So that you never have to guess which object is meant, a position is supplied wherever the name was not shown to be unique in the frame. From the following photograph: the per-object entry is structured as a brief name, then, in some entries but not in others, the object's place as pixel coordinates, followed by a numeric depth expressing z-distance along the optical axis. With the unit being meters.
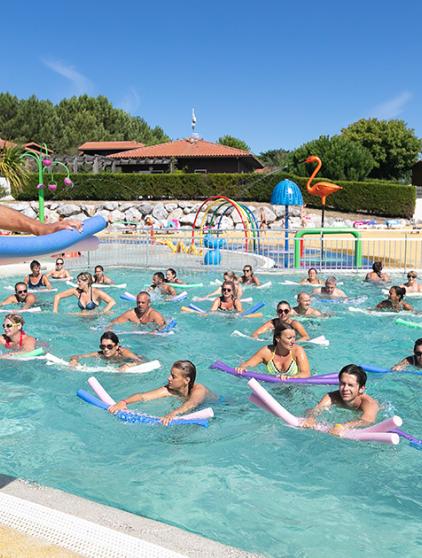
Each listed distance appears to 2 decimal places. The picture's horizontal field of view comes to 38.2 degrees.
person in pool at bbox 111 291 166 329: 9.89
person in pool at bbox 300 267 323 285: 13.85
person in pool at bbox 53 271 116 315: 11.18
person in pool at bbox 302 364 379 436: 5.65
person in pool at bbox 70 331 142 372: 7.55
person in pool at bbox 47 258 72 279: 14.97
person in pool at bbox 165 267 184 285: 14.16
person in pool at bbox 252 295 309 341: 8.81
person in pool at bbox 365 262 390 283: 14.26
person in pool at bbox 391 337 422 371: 7.30
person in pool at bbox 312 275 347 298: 12.23
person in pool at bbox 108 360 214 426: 6.10
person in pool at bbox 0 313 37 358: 8.15
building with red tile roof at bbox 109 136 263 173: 43.97
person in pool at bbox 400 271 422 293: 12.91
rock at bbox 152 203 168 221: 36.47
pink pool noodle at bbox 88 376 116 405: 6.18
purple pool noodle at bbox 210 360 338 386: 6.79
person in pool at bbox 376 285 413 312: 11.00
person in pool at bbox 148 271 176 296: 12.72
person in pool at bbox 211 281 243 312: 11.03
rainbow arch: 19.95
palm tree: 25.98
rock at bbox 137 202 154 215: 37.00
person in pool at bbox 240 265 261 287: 13.74
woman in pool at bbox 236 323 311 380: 6.98
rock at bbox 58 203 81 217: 36.62
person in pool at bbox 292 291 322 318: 10.58
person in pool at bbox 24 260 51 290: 13.34
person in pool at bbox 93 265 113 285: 14.02
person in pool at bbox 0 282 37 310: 11.46
